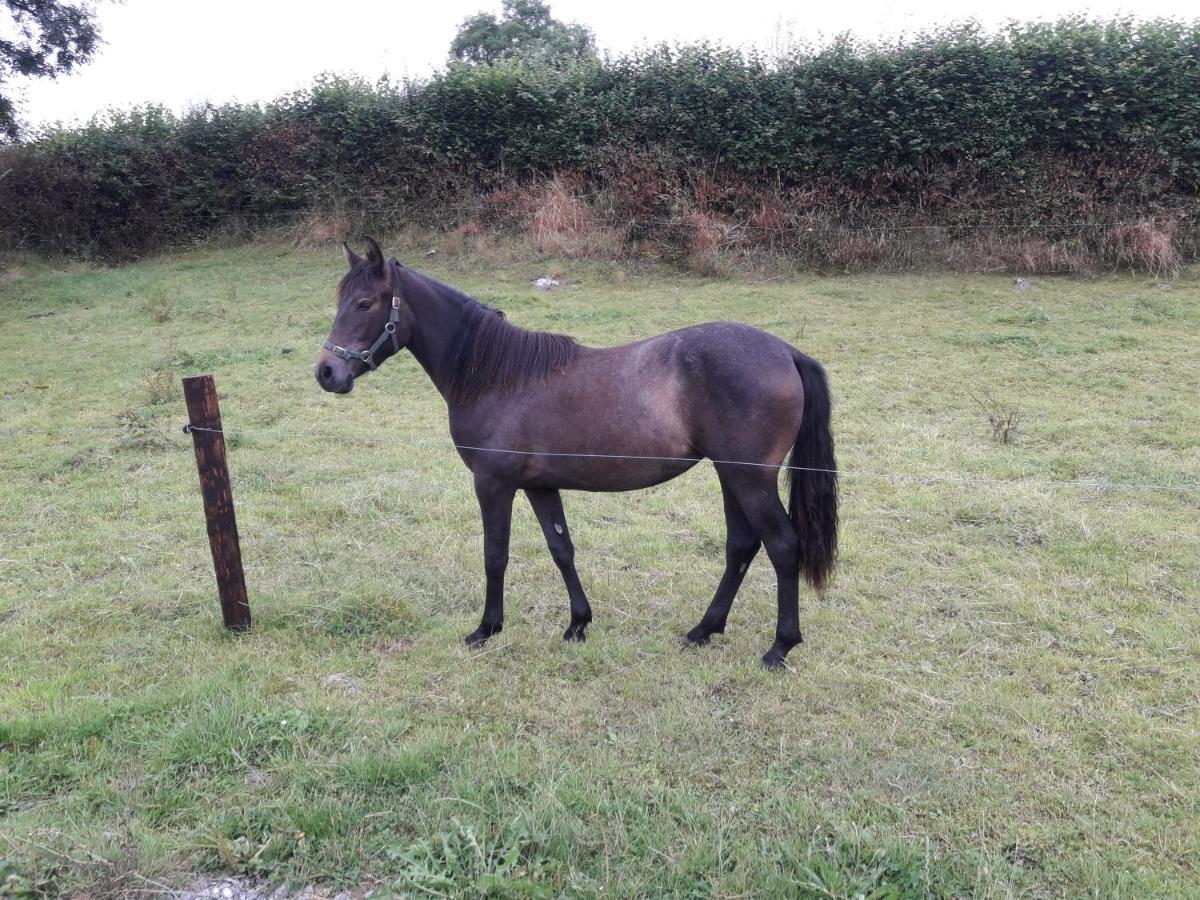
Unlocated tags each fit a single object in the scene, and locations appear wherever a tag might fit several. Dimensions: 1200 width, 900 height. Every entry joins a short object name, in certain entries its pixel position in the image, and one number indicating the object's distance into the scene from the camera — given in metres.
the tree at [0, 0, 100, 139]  15.62
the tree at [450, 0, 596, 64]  31.76
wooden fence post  4.08
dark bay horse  3.74
